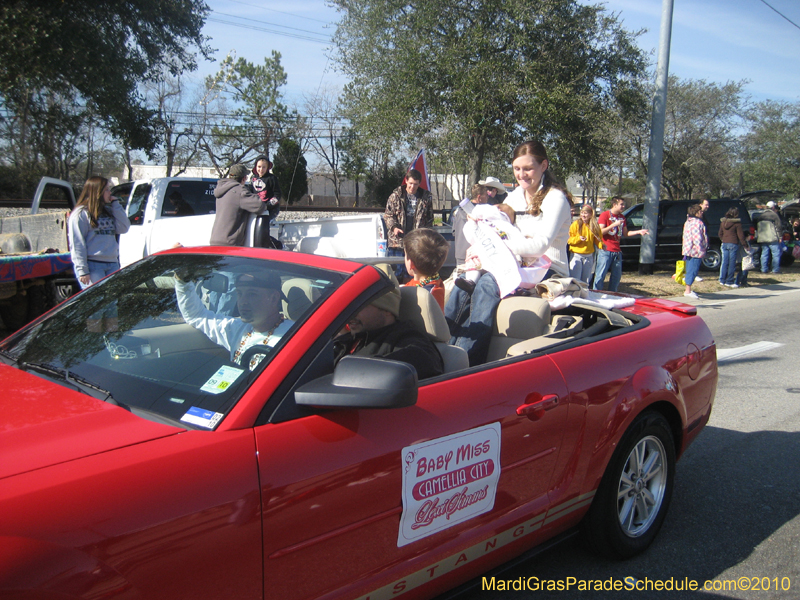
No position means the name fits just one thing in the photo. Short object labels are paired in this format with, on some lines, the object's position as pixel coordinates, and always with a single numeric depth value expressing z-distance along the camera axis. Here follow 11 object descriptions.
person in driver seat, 2.11
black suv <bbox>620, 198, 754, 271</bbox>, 16.48
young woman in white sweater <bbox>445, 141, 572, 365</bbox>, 3.63
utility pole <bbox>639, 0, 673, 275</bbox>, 15.02
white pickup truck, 8.95
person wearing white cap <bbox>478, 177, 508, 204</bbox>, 6.75
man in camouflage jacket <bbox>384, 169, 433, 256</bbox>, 8.26
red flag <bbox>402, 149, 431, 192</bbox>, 8.34
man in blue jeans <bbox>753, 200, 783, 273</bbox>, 16.95
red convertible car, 1.50
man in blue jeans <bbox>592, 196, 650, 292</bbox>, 11.33
